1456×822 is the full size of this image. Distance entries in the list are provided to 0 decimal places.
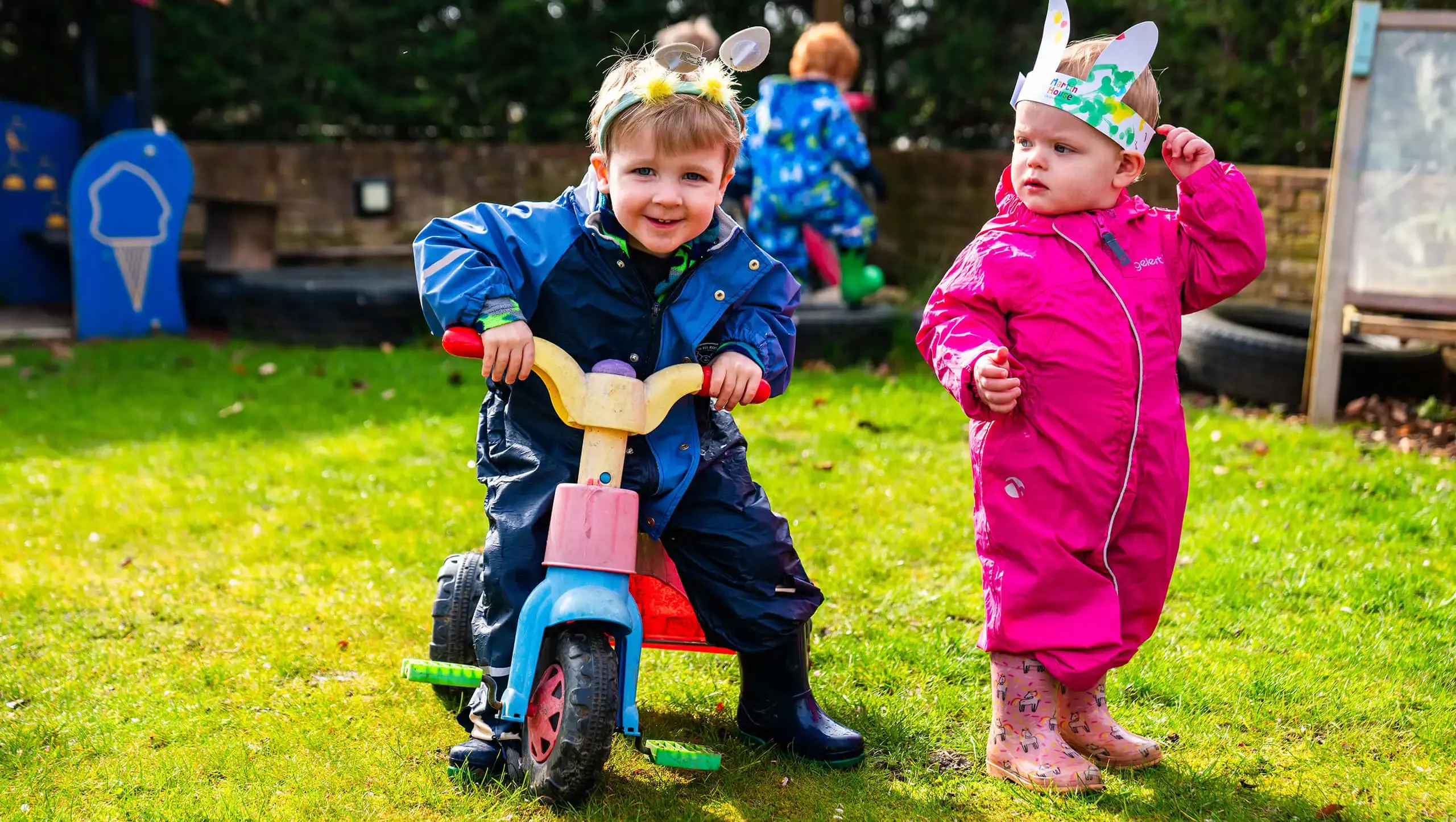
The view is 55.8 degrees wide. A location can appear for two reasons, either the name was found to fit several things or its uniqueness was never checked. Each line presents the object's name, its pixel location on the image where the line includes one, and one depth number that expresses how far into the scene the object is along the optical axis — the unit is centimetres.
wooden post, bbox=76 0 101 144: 1044
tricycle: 273
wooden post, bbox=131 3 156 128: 970
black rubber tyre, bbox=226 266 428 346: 872
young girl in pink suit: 287
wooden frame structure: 630
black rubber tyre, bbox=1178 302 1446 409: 669
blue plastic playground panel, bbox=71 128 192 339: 886
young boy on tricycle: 284
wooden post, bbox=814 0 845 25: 1041
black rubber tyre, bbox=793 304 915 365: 802
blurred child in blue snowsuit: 833
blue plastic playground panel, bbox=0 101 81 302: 1025
